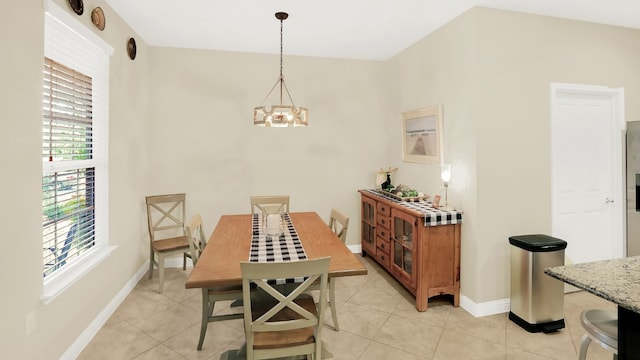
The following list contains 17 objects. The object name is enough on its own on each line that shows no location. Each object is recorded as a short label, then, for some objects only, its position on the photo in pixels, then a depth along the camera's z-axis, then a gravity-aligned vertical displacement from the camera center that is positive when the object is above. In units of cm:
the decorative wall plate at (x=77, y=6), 230 +120
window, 214 +21
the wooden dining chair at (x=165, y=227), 348 -57
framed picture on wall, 343 +47
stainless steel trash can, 264 -88
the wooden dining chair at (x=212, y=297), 231 -82
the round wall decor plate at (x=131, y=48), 334 +131
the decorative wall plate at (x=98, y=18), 260 +127
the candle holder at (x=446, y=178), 320 -1
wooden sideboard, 297 -68
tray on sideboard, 356 -22
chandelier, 265 +49
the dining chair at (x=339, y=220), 273 -37
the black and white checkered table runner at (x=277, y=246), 216 -49
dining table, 189 -50
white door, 319 +6
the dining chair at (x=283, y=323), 167 -76
